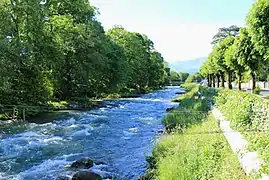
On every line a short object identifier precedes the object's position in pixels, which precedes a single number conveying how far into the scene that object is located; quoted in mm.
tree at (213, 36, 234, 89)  47656
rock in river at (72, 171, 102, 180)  10906
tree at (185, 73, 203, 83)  149838
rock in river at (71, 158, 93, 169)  12453
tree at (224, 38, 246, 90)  38219
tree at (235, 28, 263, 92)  30734
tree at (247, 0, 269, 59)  18734
